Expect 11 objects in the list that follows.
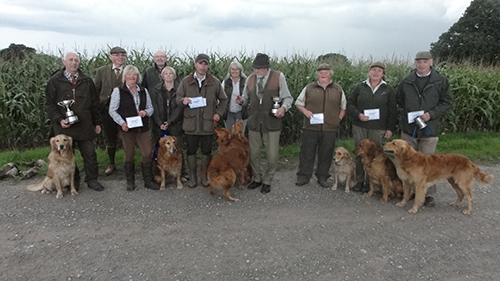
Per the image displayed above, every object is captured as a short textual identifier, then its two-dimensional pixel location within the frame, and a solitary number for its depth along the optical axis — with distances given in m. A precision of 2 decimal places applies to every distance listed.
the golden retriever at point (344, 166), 5.67
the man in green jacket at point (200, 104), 5.54
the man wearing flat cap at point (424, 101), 5.14
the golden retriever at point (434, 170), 4.83
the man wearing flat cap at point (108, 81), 6.16
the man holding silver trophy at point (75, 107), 5.26
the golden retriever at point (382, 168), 5.29
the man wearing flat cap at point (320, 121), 5.56
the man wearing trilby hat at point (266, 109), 5.43
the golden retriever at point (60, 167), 5.25
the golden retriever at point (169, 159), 5.65
